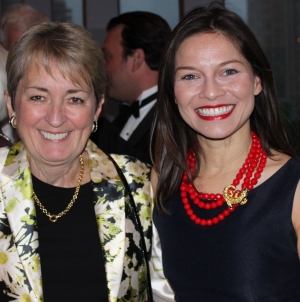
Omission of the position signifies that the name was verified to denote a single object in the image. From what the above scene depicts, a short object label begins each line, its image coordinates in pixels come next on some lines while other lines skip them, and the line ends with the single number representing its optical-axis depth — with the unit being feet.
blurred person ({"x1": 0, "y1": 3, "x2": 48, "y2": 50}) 15.87
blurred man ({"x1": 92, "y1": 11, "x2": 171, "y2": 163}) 14.38
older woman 7.59
